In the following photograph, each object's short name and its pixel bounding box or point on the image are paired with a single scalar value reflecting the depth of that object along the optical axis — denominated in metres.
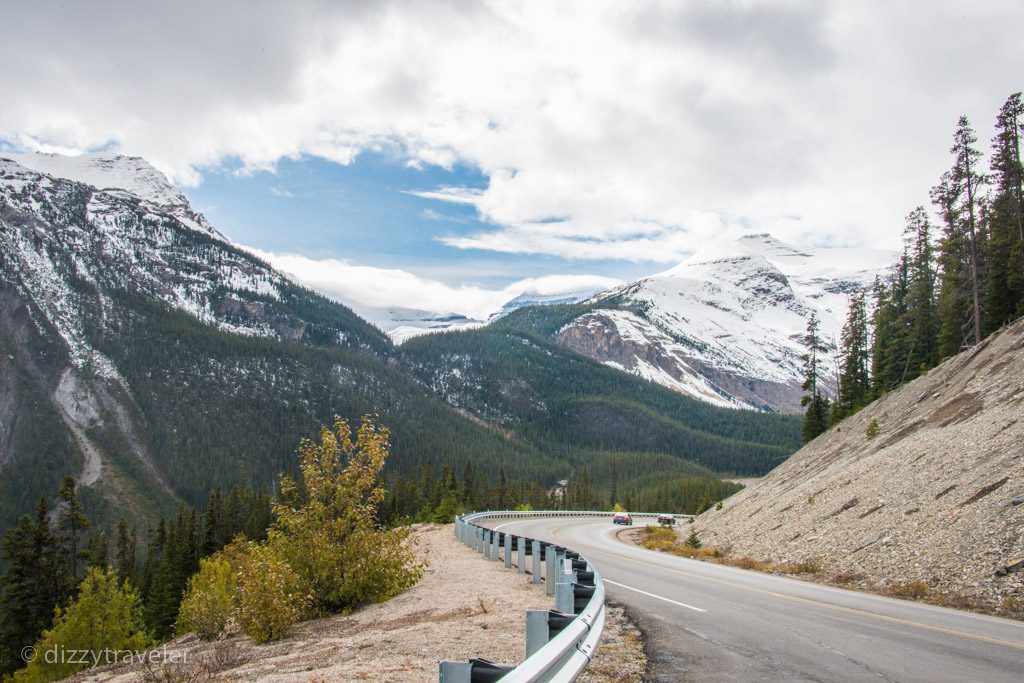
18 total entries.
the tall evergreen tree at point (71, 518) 47.87
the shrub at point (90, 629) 31.11
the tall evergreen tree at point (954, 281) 43.22
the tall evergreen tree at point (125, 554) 79.88
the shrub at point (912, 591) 13.65
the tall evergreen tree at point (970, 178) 37.88
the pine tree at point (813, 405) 61.06
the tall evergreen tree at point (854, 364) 61.22
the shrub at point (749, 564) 20.05
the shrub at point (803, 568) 18.20
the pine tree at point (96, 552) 53.84
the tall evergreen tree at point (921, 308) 50.91
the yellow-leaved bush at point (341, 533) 14.56
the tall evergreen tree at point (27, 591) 40.53
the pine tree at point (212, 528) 63.97
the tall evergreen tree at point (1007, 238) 37.72
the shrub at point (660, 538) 29.27
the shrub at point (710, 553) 24.31
